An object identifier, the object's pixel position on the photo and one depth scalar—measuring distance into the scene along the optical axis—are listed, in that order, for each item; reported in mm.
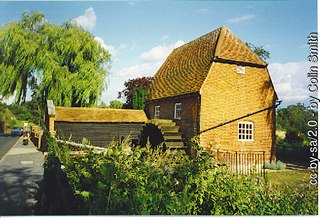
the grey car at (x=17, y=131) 29091
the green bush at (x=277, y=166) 12538
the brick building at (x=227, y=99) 12477
